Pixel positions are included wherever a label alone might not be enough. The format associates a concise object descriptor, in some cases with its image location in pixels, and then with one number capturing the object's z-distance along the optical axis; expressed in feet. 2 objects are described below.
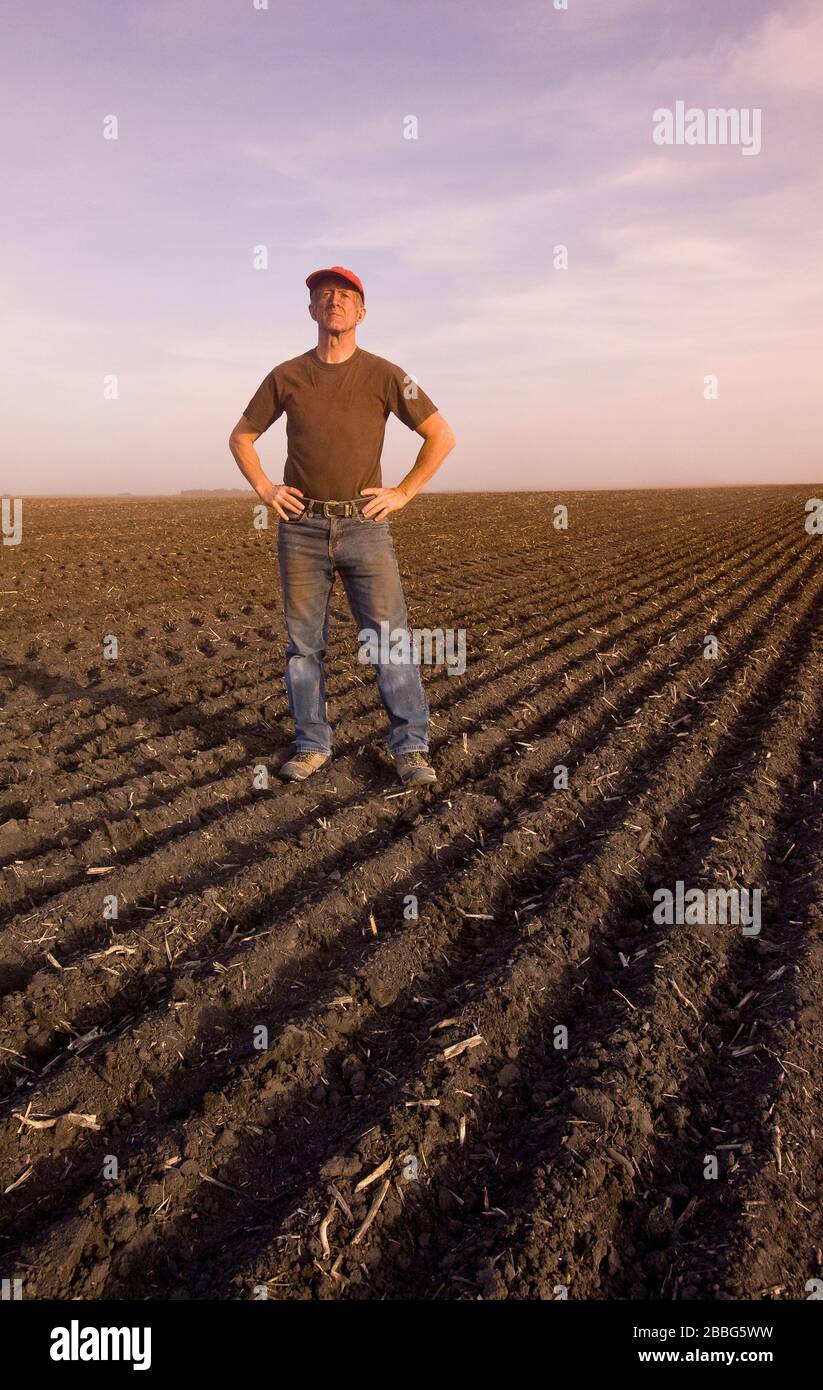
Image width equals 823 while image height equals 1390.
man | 12.92
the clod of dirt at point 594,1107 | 7.41
